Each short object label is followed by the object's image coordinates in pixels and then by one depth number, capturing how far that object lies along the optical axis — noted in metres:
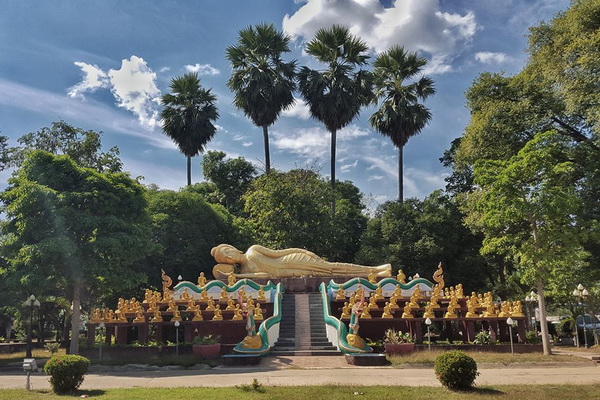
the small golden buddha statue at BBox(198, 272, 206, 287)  24.45
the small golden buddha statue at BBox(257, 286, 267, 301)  22.14
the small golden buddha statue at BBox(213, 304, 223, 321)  20.10
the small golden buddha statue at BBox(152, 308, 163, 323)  20.27
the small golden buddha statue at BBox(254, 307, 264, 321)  20.00
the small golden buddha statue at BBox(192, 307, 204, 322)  20.12
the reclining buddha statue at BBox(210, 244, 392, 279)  26.14
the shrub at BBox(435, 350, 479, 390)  11.39
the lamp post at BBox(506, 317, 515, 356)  18.33
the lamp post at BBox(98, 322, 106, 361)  20.28
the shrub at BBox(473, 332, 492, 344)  19.53
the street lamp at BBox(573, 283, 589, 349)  22.41
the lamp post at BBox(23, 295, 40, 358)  20.36
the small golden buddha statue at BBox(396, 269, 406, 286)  24.58
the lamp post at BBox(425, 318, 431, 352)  17.99
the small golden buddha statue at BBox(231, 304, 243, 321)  20.08
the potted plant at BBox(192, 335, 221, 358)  18.52
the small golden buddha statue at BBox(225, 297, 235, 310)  20.69
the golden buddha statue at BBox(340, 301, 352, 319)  20.35
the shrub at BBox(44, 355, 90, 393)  12.05
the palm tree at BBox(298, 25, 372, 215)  35.47
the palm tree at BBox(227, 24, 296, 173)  35.91
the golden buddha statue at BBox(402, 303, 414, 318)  19.98
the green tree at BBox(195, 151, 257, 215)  43.12
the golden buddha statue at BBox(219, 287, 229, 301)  21.73
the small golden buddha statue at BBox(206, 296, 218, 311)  20.69
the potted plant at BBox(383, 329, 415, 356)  18.16
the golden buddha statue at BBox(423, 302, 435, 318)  20.00
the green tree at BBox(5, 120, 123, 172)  28.53
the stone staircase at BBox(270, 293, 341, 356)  18.39
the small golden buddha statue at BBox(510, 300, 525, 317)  20.41
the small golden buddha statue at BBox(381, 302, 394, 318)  20.25
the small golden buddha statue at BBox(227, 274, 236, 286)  24.71
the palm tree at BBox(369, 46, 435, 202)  35.72
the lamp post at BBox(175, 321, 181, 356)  18.98
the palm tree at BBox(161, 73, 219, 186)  39.81
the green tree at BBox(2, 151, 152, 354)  19.45
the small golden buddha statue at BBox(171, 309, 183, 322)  20.07
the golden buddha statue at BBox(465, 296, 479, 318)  20.38
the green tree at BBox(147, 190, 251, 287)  30.58
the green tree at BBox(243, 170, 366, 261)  31.81
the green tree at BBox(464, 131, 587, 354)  19.06
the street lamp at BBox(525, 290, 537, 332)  31.99
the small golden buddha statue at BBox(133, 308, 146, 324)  20.58
